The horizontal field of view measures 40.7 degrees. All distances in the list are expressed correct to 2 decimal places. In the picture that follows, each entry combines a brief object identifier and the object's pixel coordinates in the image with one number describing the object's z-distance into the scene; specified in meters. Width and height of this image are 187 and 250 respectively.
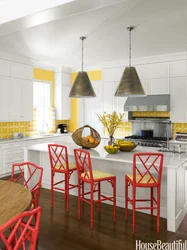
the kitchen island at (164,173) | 3.12
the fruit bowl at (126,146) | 3.90
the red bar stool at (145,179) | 3.06
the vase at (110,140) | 3.99
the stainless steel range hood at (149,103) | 5.95
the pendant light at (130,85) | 3.69
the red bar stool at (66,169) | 3.77
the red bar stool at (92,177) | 3.26
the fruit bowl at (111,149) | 3.74
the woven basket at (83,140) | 4.05
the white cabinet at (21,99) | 6.04
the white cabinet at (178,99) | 5.84
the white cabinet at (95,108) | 7.41
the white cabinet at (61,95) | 7.57
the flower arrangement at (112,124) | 3.89
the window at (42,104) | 7.21
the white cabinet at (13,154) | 5.74
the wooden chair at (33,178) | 4.53
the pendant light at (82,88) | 4.16
